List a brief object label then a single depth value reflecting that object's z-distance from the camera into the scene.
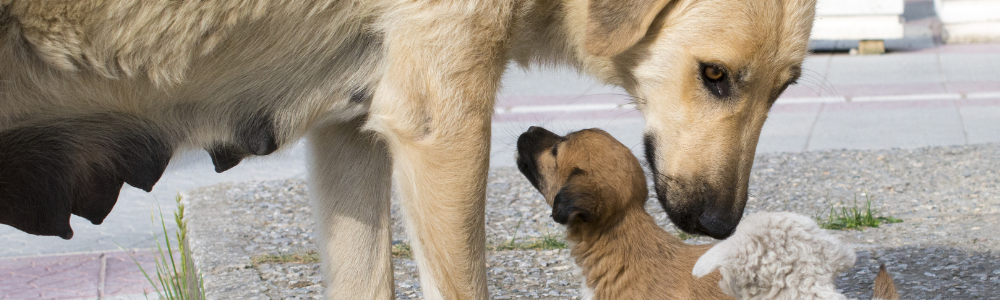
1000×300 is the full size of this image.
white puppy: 2.36
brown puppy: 2.95
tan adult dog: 2.37
